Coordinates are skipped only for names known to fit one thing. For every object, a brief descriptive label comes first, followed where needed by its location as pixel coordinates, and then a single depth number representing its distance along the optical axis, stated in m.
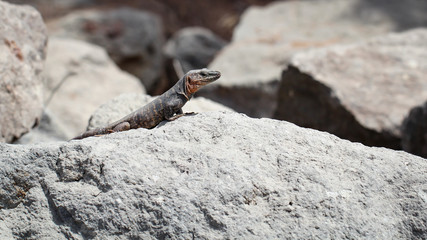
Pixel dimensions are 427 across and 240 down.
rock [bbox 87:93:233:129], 9.64
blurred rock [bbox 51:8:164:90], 24.19
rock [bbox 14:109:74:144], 11.25
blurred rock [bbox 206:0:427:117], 17.66
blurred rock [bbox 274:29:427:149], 13.02
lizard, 8.59
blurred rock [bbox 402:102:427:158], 11.98
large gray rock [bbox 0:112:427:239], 6.22
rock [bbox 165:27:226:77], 25.77
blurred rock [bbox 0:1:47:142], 10.19
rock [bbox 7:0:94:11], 27.23
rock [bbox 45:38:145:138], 15.86
